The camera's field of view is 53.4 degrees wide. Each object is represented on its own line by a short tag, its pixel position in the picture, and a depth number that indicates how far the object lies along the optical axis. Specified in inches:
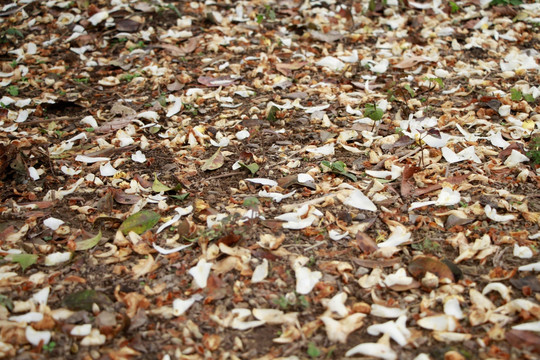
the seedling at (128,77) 139.9
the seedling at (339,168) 98.5
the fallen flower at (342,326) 68.2
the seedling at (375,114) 107.9
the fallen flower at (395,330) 67.3
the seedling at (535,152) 99.3
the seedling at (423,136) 104.9
